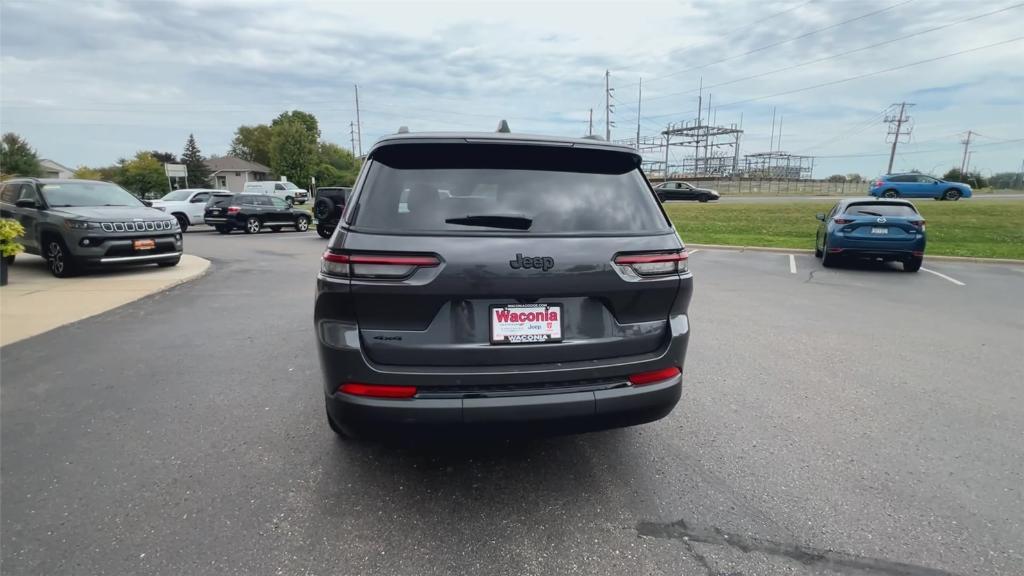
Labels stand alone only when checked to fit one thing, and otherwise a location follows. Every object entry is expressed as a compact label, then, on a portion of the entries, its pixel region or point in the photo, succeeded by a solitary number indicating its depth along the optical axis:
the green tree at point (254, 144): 93.44
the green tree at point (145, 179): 57.07
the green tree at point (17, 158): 56.25
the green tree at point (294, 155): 66.00
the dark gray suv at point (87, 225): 8.41
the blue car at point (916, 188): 31.30
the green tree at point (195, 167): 70.06
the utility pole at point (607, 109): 58.29
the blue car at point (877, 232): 9.65
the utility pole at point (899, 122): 71.25
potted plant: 7.62
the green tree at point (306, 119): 85.69
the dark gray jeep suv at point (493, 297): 2.26
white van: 36.75
